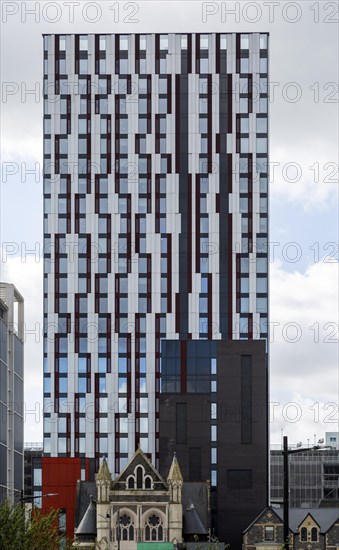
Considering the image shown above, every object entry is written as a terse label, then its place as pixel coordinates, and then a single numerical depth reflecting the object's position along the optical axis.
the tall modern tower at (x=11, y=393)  151.50
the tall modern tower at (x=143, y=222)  166.88
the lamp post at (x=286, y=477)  48.86
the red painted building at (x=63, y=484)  165.88
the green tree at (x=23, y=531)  60.53
